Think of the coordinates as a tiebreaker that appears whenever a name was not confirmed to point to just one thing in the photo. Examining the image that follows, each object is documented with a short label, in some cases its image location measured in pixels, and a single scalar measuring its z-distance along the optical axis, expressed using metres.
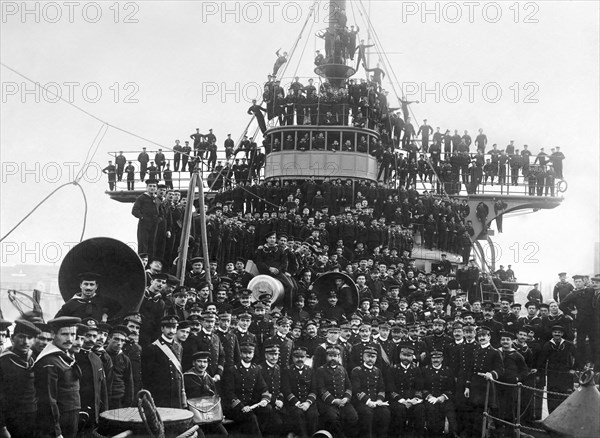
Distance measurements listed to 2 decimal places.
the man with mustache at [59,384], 6.77
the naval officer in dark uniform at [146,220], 15.78
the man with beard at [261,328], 11.38
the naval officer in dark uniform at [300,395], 9.70
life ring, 14.25
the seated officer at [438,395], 10.29
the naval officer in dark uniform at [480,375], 10.33
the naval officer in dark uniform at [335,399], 9.86
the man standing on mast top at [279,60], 29.95
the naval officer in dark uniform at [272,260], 15.38
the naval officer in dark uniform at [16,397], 6.69
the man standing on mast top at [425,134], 29.78
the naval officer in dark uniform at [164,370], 8.48
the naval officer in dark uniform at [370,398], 10.03
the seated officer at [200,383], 8.73
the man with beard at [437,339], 11.05
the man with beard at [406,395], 10.28
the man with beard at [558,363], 11.62
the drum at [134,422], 6.79
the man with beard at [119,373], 8.27
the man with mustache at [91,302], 8.85
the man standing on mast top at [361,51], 31.54
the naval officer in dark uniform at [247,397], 9.43
